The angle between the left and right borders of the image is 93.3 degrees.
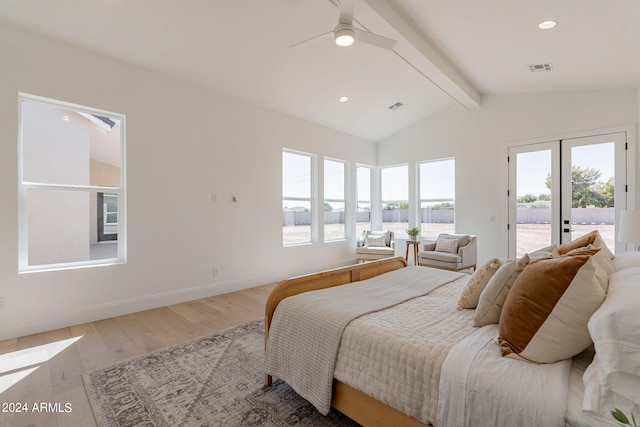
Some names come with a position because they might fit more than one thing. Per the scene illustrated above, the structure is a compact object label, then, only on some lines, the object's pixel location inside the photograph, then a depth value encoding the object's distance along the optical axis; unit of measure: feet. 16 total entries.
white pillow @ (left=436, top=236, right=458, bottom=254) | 16.20
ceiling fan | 7.47
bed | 3.28
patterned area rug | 5.77
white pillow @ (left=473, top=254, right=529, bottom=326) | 5.11
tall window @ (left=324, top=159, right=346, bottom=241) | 19.99
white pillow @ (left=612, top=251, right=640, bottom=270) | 5.51
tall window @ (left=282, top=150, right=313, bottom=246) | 17.56
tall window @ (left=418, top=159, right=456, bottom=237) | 19.66
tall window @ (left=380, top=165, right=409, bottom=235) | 21.94
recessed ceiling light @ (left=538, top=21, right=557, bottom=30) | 9.35
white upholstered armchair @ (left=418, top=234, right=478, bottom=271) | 15.64
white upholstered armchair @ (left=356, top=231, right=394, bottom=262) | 19.22
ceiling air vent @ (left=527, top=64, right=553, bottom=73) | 12.45
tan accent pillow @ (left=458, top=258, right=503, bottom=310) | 6.05
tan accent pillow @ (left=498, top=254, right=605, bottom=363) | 3.74
